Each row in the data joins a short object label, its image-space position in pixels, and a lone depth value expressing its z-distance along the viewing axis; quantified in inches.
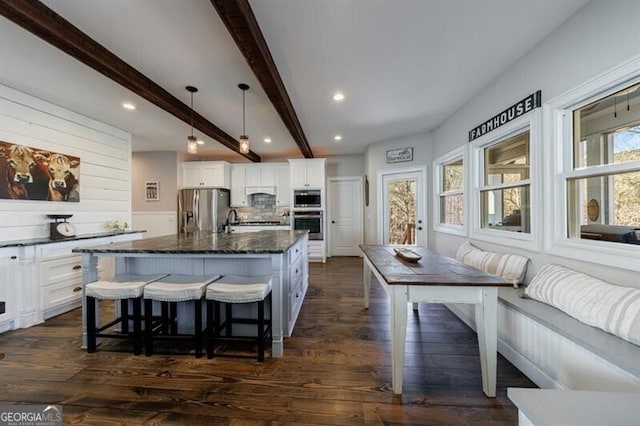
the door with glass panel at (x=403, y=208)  195.8
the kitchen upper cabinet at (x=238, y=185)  251.1
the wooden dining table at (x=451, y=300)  65.4
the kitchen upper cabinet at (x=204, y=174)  235.9
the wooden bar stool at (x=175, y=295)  80.1
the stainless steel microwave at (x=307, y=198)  231.1
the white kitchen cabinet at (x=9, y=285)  100.6
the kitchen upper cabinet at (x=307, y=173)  231.9
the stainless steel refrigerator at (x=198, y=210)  226.4
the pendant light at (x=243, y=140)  113.7
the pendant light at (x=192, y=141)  116.7
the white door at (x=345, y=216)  259.9
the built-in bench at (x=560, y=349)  50.4
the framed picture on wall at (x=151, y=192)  232.2
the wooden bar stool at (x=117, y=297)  81.7
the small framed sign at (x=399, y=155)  196.9
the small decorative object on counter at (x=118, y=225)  162.7
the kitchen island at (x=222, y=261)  85.1
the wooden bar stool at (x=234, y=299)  78.1
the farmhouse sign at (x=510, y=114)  89.1
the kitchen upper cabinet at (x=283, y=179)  248.5
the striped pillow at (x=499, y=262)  93.3
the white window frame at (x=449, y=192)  138.6
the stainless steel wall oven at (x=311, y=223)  229.1
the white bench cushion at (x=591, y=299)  54.4
